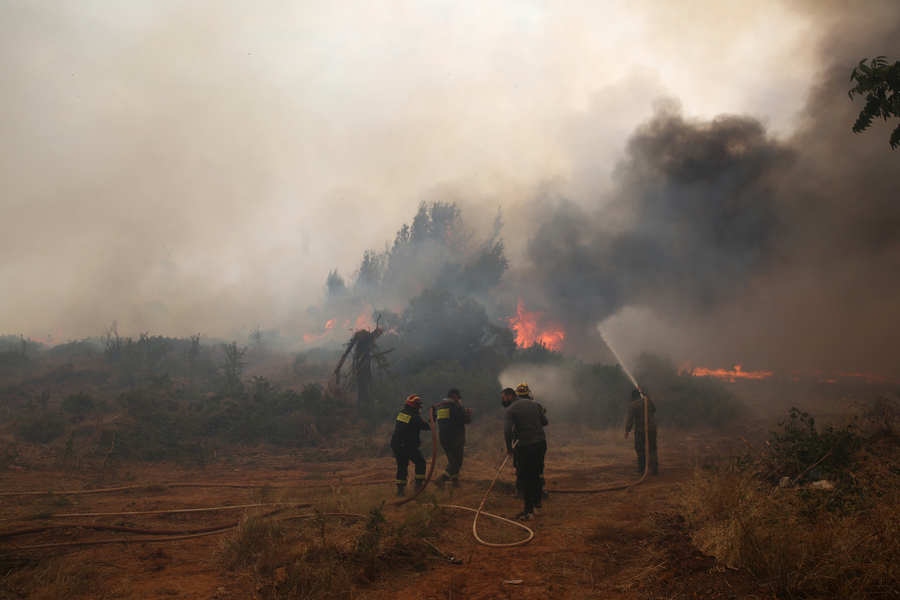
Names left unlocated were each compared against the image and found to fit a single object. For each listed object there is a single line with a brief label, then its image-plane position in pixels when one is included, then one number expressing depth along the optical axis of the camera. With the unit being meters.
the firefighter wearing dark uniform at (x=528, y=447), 6.98
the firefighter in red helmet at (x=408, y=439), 8.58
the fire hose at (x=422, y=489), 5.55
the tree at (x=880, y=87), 6.46
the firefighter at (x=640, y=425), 10.45
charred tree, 17.95
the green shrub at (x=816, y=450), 6.60
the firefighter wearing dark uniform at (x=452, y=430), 9.21
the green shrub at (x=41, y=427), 12.62
